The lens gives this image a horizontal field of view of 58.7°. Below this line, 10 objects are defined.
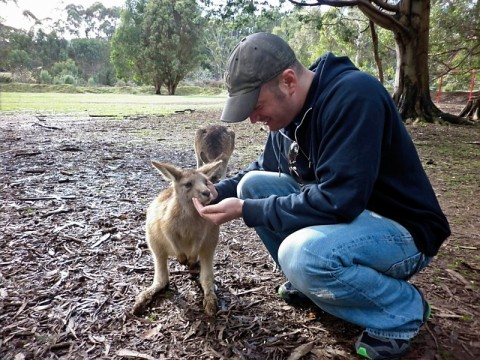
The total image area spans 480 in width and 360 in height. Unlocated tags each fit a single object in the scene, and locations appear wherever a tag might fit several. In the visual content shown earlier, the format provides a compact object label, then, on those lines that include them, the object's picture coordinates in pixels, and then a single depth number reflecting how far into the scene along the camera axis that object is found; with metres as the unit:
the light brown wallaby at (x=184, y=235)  2.11
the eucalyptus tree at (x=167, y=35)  30.02
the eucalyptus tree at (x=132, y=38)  30.59
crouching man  1.45
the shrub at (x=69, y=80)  32.81
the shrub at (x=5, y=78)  27.80
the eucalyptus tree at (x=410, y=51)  8.13
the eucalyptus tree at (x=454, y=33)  11.98
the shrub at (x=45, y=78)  32.31
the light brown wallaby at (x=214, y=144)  4.37
